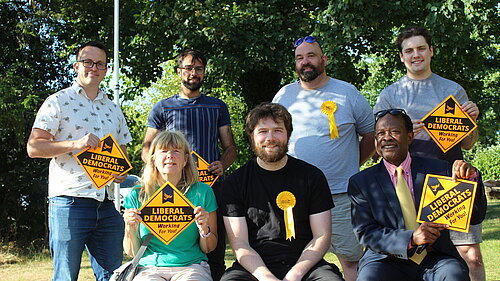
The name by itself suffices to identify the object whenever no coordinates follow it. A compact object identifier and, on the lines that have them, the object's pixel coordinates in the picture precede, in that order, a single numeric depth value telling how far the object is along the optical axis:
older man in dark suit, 3.46
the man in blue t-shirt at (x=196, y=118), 4.72
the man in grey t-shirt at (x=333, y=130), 4.55
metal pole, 11.73
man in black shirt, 3.71
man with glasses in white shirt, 3.96
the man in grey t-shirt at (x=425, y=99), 4.25
